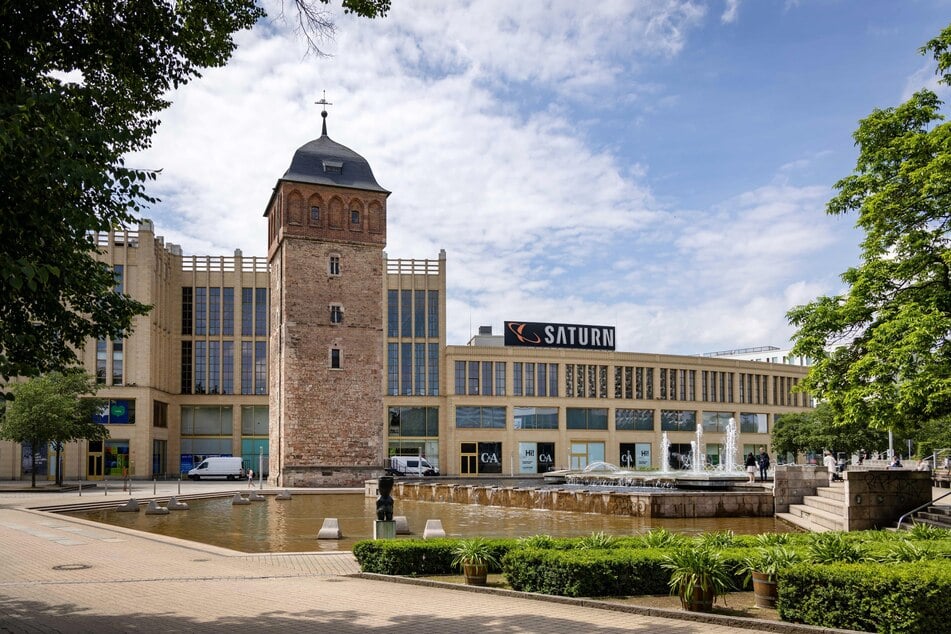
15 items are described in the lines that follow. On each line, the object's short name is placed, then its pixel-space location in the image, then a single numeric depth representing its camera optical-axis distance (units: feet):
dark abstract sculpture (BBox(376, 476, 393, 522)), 55.57
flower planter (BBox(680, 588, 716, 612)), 32.45
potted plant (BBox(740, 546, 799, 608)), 33.63
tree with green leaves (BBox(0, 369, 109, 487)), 147.84
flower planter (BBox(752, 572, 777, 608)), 33.64
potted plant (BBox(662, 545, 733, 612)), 32.45
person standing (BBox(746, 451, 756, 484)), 123.07
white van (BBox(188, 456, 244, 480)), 192.65
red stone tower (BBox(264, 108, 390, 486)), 161.17
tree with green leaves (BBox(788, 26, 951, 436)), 54.03
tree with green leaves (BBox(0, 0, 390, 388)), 25.67
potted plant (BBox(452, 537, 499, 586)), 39.68
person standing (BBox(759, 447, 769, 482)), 132.98
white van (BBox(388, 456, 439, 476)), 208.85
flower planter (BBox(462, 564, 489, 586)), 39.63
